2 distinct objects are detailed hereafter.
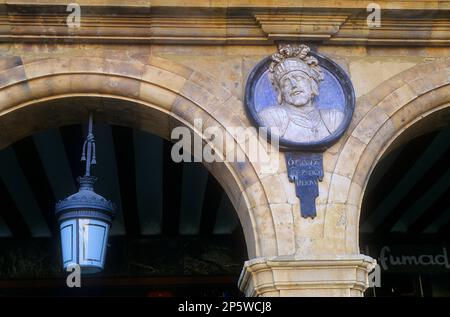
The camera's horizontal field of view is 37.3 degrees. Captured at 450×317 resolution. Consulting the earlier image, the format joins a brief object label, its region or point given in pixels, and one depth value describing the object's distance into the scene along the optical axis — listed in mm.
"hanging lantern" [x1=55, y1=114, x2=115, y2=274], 4262
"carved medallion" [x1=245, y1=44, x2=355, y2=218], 4480
